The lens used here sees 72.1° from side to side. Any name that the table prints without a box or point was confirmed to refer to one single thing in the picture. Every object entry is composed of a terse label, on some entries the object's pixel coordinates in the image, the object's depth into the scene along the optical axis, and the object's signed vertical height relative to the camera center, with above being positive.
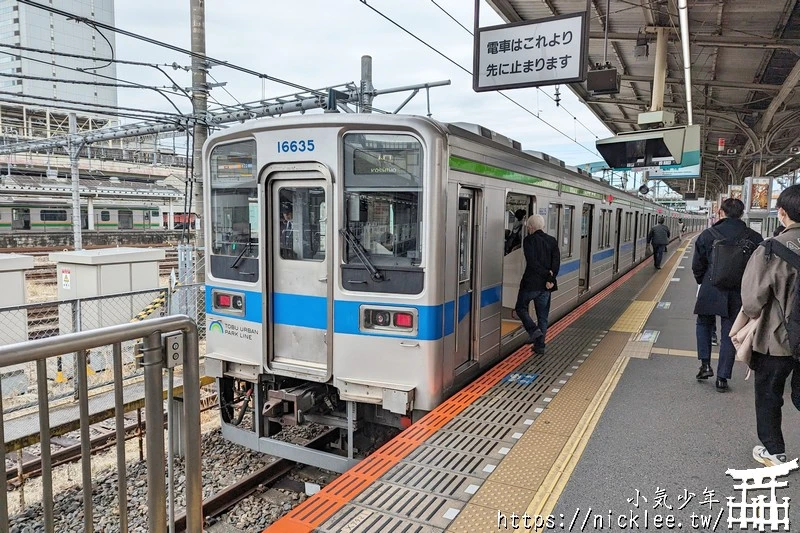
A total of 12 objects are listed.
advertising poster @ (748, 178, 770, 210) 16.88 +0.89
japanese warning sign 6.32 +1.99
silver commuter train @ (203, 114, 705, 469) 4.37 -0.42
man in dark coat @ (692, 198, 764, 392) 4.66 -0.67
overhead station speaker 8.48 +2.18
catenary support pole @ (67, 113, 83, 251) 16.14 +0.90
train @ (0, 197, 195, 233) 28.72 -0.14
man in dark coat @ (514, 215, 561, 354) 6.13 -0.64
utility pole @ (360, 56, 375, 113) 11.45 +2.75
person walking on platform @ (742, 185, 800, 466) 3.23 -0.54
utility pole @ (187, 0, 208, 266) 9.87 +2.26
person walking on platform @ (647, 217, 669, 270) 17.24 -0.62
